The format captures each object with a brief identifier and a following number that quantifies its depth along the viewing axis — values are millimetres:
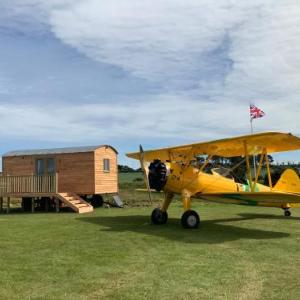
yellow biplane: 10253
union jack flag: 19911
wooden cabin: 17663
